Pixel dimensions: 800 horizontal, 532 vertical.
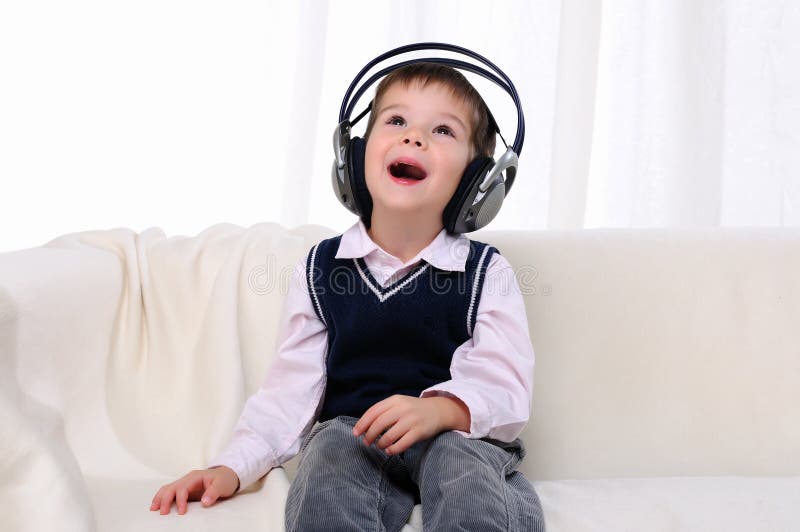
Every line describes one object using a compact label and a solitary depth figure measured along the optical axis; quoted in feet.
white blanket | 3.89
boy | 3.59
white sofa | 4.32
